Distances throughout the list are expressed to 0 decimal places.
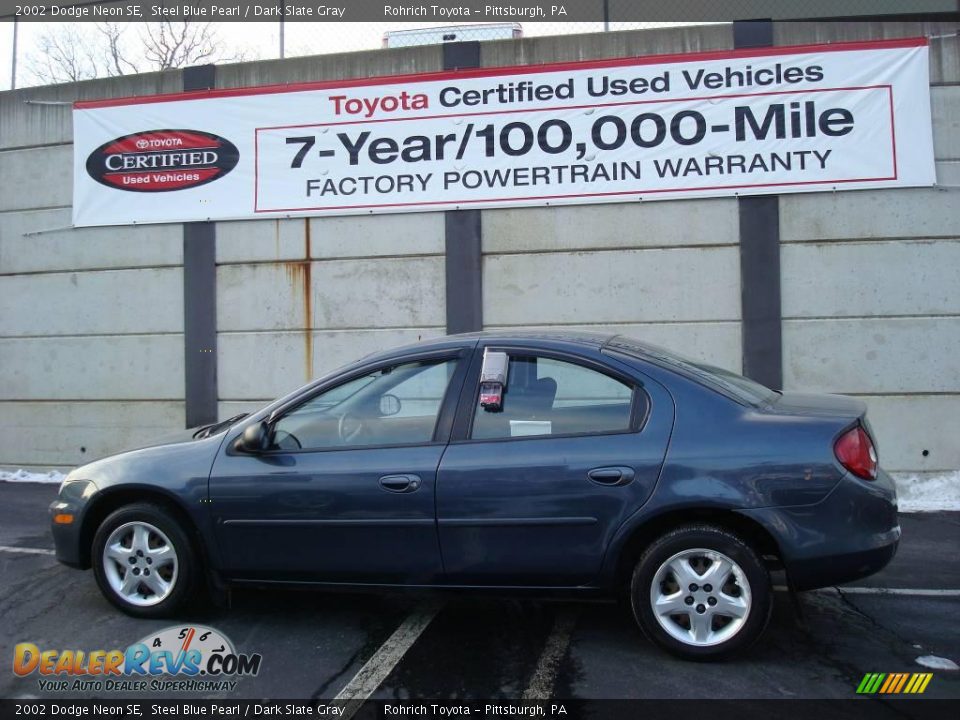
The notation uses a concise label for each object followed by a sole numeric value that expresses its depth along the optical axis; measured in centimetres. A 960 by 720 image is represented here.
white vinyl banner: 775
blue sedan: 365
